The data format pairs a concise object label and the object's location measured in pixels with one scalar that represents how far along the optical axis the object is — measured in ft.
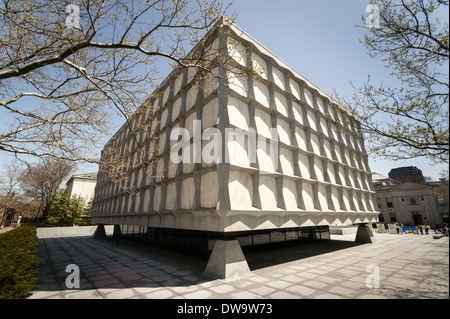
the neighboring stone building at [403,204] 139.83
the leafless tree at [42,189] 125.74
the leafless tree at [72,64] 19.45
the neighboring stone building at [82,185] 166.40
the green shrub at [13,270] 13.51
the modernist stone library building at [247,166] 28.84
